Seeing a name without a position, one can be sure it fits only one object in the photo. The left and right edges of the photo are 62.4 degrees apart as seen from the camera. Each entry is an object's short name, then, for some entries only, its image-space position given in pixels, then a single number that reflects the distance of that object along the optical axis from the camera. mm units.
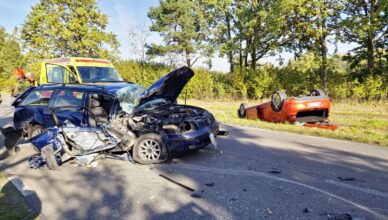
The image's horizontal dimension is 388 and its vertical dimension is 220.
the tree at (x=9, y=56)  46412
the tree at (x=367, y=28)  16219
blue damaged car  6223
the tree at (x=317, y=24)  17797
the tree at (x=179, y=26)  32688
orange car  9742
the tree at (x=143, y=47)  37475
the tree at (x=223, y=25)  26702
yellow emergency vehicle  11867
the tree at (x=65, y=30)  29219
